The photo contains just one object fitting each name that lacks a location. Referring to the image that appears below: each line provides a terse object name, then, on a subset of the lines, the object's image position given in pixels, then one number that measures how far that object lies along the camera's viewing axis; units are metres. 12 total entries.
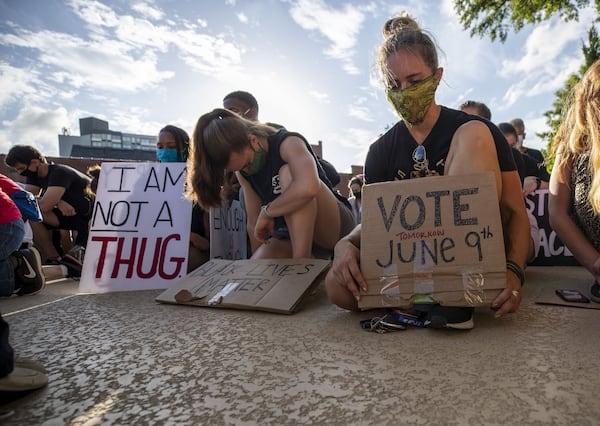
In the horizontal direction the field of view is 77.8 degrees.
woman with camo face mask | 1.30
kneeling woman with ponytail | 1.94
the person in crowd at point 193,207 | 2.54
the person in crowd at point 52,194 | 3.49
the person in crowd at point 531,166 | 2.75
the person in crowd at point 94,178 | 3.65
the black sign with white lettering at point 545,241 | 2.52
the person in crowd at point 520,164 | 2.22
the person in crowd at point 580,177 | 1.39
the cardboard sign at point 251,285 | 1.51
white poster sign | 2.20
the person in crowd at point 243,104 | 2.99
